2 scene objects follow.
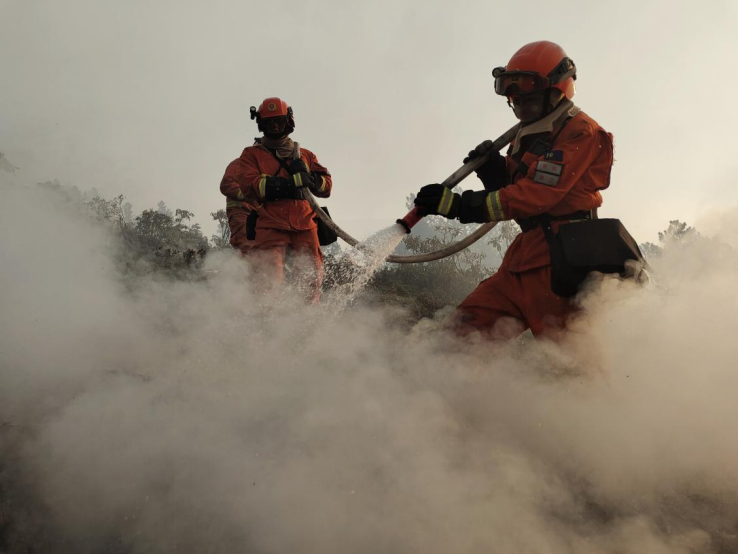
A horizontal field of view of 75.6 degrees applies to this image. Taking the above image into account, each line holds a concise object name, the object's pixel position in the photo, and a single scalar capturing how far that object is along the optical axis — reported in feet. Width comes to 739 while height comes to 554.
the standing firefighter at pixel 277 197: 14.39
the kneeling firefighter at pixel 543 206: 8.53
